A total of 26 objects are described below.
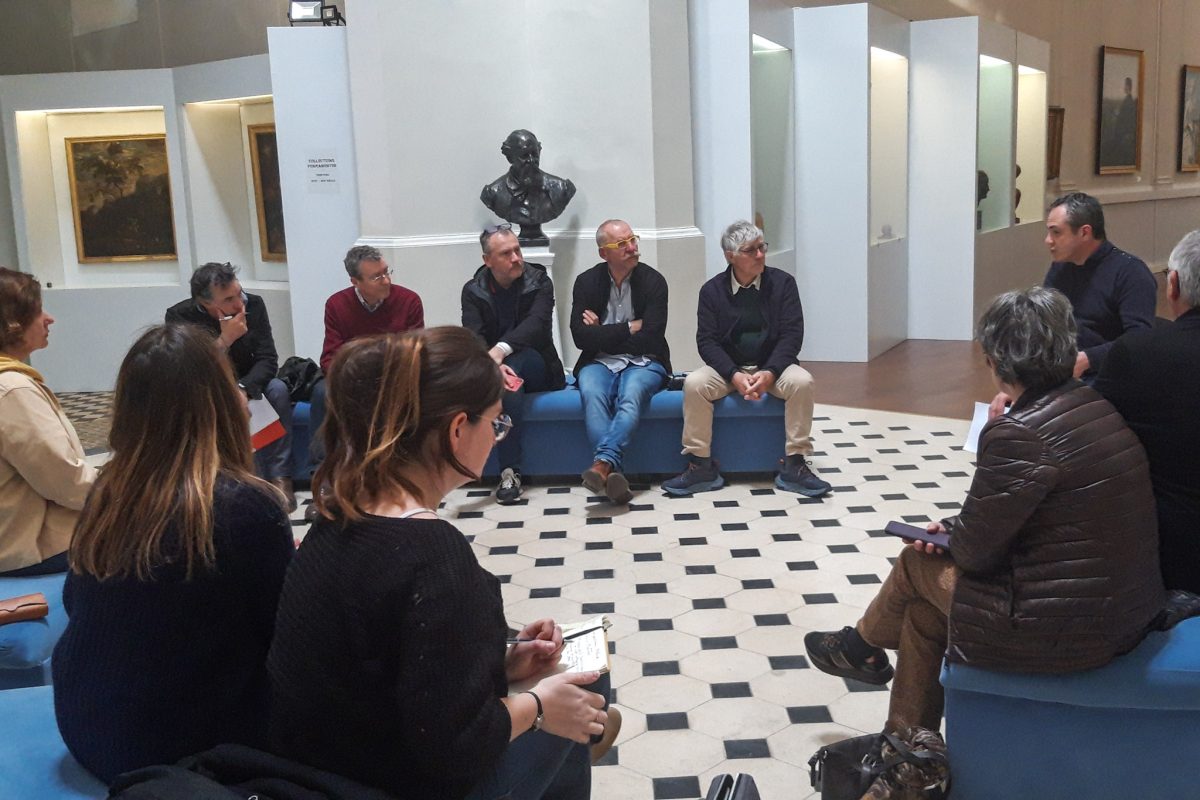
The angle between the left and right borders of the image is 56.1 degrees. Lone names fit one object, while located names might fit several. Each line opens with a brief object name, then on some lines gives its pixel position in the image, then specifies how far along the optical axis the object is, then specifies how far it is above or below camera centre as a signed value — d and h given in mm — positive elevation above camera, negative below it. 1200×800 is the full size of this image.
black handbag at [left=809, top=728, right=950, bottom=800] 2881 -1440
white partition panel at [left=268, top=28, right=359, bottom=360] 9062 +483
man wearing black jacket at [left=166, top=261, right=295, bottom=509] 5895 -594
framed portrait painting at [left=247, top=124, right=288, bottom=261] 10516 +298
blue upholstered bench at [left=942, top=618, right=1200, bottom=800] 2752 -1337
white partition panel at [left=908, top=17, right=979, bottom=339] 11438 +283
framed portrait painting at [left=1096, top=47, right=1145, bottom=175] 17000 +1244
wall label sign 9172 +412
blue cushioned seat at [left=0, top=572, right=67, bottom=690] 3254 -1192
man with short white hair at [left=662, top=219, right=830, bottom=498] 6289 -839
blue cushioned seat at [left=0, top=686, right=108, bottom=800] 2311 -1118
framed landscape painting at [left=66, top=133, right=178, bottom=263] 10695 +311
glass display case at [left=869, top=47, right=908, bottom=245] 11562 +666
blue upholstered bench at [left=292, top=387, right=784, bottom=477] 6480 -1295
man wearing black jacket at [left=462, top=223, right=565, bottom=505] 6586 -595
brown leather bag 3041 -1002
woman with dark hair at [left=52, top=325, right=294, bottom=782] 2068 -646
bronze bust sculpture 8742 +158
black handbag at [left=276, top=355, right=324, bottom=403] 6695 -901
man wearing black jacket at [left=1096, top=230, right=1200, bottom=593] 2873 -558
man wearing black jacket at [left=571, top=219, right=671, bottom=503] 6449 -690
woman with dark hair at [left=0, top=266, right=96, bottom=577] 3482 -689
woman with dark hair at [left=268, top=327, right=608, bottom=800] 1836 -621
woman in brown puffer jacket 2650 -766
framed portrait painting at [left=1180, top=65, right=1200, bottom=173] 19078 +1215
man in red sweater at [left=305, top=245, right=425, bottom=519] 6488 -505
